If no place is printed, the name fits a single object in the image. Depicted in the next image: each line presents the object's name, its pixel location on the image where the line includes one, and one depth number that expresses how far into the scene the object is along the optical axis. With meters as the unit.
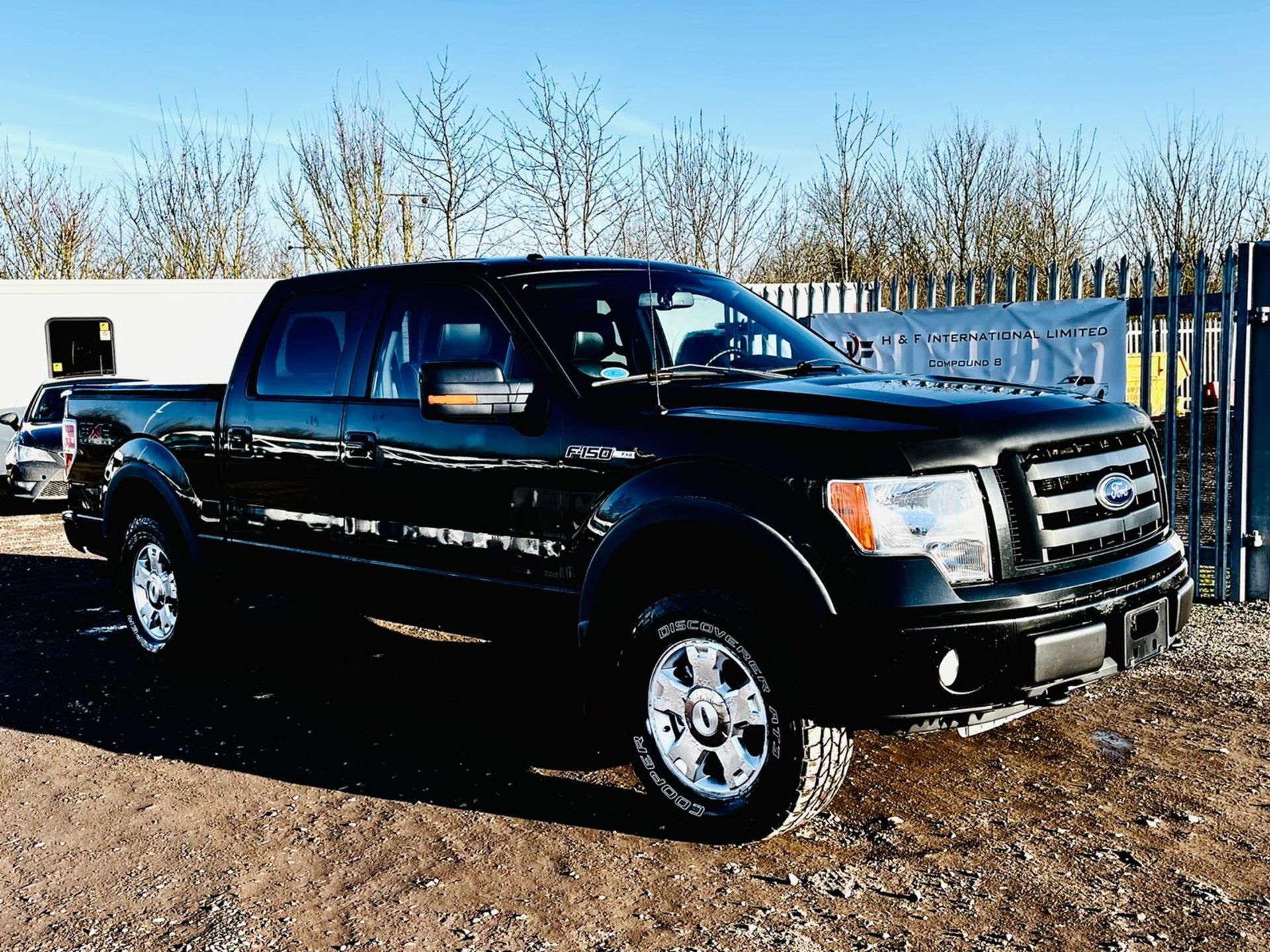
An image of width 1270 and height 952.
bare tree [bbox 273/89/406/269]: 22.53
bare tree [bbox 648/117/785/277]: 19.92
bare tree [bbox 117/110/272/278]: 26.50
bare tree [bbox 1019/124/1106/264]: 23.16
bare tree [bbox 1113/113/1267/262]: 21.70
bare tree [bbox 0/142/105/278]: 29.25
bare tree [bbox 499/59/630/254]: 18.72
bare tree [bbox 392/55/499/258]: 20.00
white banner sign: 7.79
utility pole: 21.61
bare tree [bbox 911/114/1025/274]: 23.66
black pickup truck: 3.54
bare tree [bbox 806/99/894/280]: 20.42
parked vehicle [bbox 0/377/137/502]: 13.45
